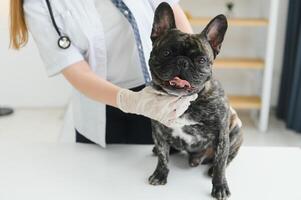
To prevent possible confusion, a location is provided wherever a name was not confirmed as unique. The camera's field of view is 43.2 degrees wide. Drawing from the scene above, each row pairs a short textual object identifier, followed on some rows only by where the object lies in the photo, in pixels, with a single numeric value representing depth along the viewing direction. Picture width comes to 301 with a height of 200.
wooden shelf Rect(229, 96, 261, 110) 3.08
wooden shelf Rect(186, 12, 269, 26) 2.88
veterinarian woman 1.19
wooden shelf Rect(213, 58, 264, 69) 2.98
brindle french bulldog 0.92
